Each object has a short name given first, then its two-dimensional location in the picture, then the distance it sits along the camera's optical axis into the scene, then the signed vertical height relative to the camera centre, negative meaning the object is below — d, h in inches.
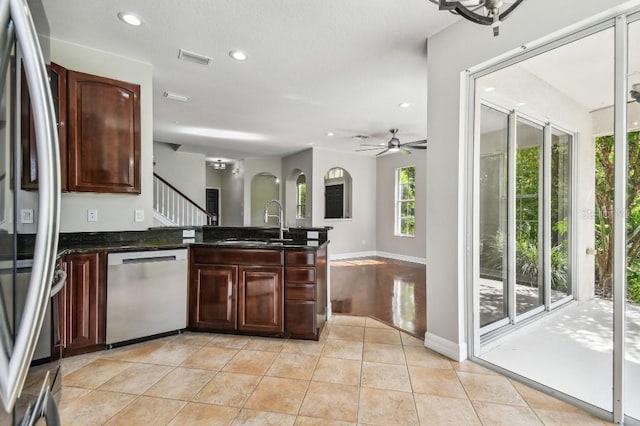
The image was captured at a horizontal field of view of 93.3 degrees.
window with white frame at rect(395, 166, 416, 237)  295.6 +10.1
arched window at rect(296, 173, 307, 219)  354.6 +16.9
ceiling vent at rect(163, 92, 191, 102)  157.8 +61.0
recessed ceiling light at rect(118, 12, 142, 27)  92.7 +60.1
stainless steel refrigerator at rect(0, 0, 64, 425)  22.3 -0.6
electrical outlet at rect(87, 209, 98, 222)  112.6 -1.8
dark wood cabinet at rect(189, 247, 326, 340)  112.7 -30.6
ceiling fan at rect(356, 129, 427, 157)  189.0 +45.8
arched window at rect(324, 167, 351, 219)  325.8 +17.4
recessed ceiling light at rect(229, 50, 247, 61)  116.2 +61.1
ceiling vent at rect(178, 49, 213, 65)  116.1 +60.6
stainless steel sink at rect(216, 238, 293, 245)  122.3 -13.1
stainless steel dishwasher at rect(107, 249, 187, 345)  102.8 -29.8
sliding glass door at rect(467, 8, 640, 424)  69.0 -1.3
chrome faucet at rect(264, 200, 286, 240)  133.8 -9.1
